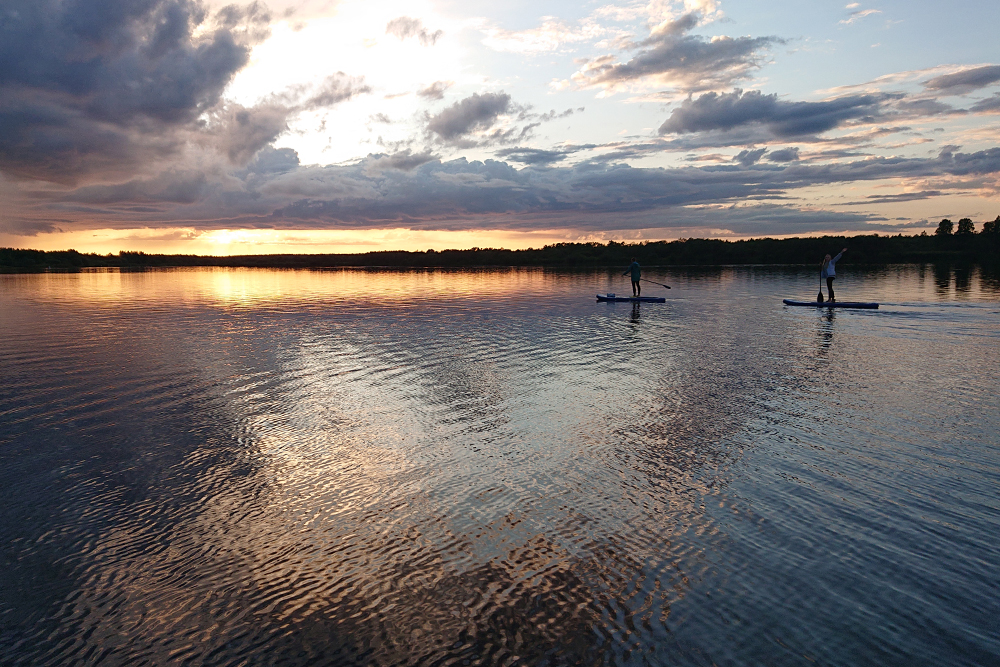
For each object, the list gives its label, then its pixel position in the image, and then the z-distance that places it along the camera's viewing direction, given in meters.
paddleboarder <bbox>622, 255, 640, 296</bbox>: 46.97
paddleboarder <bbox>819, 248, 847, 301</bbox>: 39.49
